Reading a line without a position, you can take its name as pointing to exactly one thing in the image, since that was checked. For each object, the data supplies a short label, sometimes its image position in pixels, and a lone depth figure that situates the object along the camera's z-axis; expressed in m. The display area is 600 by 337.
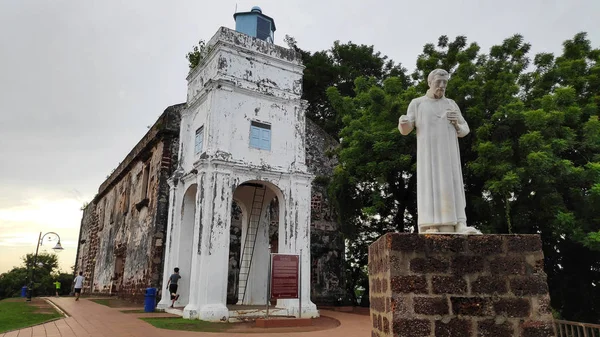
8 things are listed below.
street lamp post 19.04
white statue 4.16
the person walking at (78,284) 16.22
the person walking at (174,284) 10.90
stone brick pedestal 3.68
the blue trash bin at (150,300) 11.12
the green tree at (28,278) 35.97
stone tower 10.12
